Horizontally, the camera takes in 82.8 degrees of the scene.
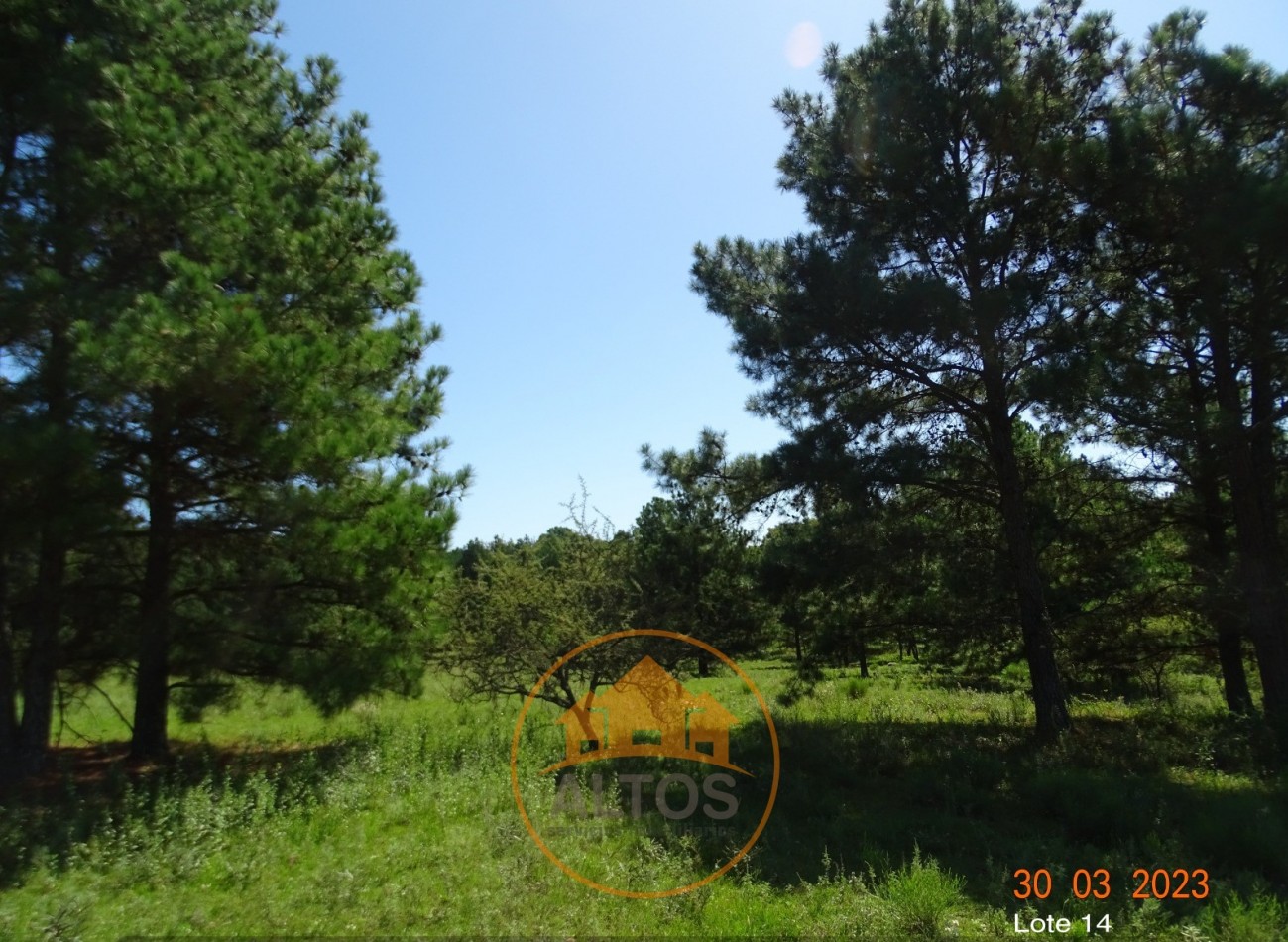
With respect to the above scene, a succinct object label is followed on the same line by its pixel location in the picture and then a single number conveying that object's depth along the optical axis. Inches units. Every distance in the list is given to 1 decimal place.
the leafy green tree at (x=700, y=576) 401.1
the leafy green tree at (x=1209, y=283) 319.9
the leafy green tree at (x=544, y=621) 386.9
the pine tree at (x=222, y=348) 276.2
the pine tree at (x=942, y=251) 382.6
